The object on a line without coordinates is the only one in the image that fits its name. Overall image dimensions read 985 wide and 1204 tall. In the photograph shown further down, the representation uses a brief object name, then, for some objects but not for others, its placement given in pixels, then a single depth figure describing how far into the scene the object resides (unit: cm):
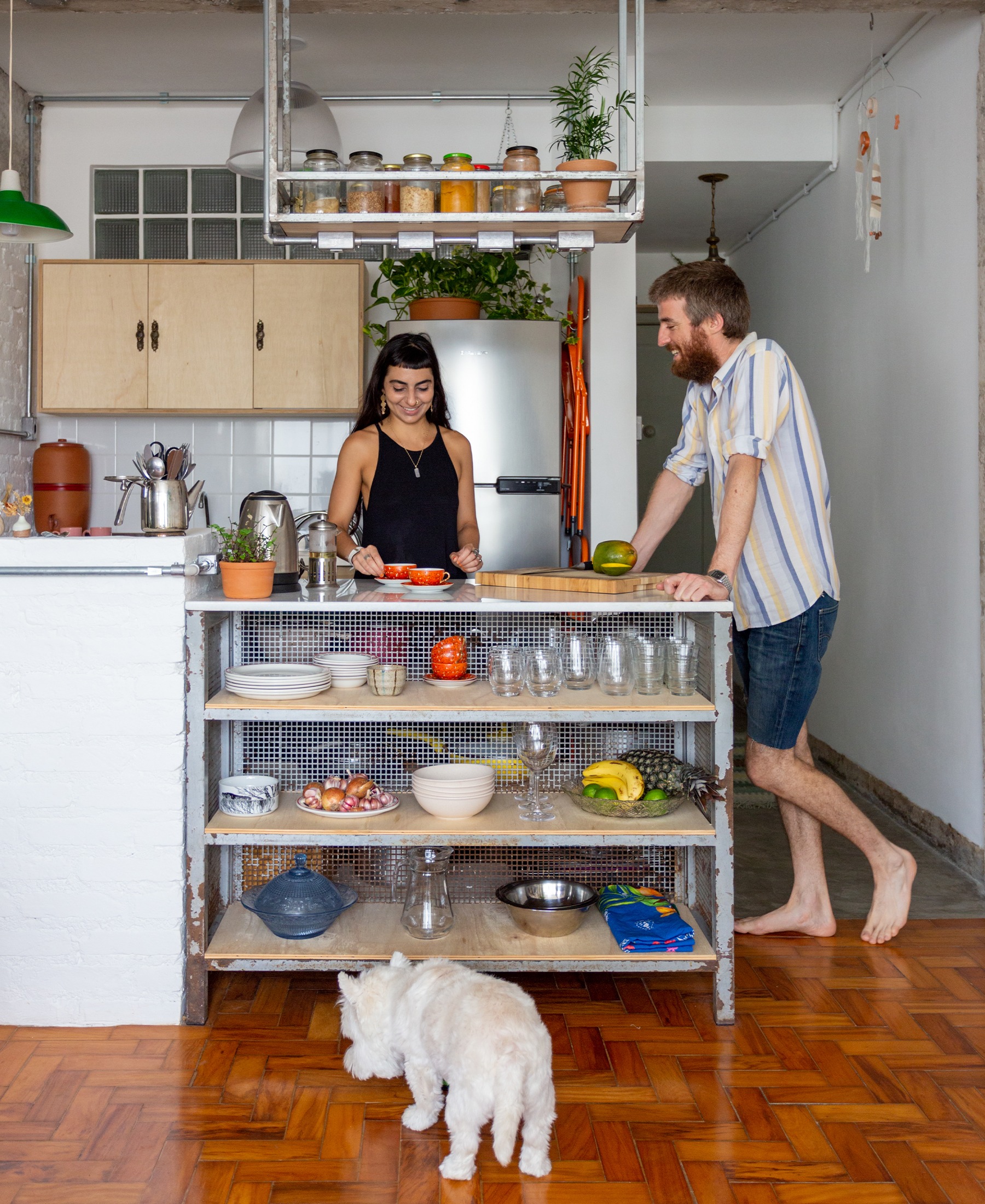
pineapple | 266
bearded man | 283
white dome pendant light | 371
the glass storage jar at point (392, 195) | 313
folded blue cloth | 263
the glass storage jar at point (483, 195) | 313
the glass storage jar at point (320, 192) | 310
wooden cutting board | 272
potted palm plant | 309
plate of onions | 269
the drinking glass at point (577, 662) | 277
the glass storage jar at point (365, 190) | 311
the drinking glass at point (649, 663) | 270
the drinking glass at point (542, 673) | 268
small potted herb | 267
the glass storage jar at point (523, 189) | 309
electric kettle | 292
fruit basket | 268
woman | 365
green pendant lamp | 334
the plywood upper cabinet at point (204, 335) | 479
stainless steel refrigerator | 461
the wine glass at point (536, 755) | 270
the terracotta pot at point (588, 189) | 308
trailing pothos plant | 470
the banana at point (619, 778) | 273
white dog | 196
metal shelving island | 262
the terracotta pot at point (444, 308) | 465
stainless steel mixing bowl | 269
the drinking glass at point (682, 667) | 271
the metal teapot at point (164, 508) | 278
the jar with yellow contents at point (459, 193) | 312
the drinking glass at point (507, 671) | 269
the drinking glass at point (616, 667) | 269
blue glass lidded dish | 268
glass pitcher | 266
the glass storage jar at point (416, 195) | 310
